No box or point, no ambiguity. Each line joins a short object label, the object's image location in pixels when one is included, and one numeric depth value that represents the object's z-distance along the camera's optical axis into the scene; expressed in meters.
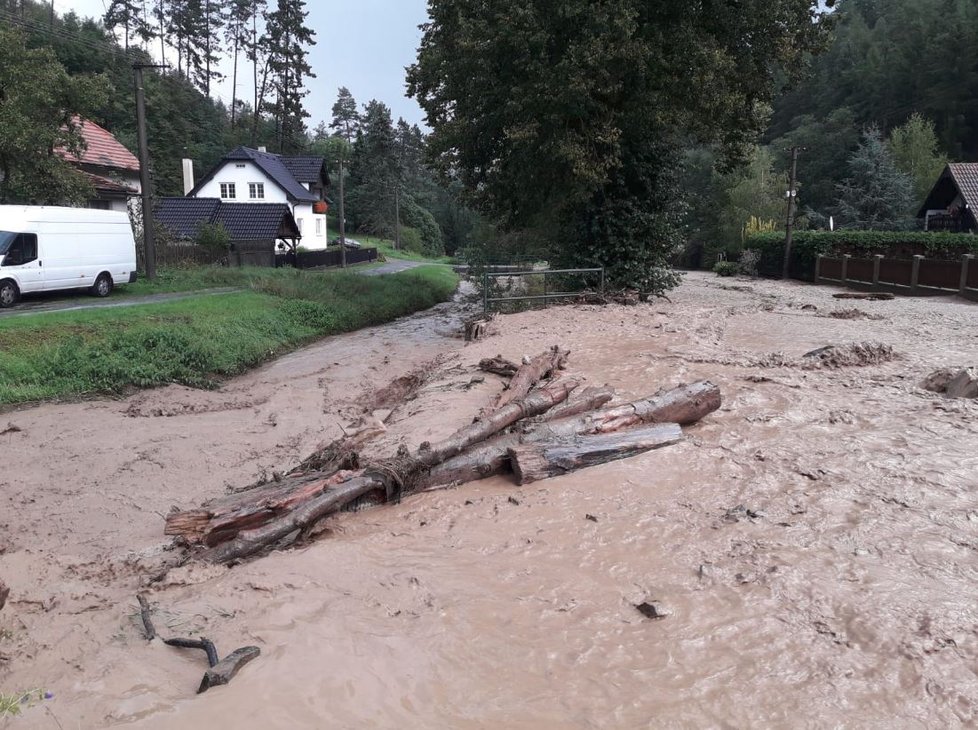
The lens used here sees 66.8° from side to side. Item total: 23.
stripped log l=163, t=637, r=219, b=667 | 4.20
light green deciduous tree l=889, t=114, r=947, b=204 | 52.09
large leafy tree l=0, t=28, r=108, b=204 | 21.00
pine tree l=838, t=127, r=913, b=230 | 48.56
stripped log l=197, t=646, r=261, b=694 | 3.96
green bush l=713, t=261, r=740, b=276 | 45.51
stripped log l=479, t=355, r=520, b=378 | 11.30
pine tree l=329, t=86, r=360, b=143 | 122.62
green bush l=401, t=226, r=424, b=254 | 77.56
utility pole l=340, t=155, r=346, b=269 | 44.56
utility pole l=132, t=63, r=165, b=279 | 22.94
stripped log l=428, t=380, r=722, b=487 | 7.01
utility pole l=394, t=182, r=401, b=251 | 74.25
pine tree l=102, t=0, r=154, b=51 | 73.06
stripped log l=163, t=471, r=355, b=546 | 5.79
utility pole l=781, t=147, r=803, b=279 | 38.89
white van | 17.80
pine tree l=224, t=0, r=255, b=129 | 78.00
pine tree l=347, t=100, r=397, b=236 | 78.06
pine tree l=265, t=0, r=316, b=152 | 76.00
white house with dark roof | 52.59
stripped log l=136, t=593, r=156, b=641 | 4.57
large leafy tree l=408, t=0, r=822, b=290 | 17.98
